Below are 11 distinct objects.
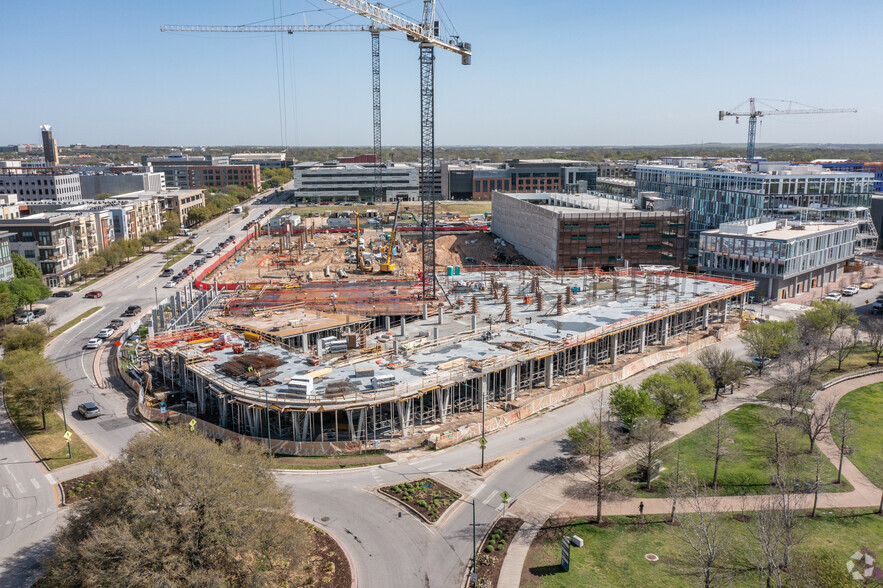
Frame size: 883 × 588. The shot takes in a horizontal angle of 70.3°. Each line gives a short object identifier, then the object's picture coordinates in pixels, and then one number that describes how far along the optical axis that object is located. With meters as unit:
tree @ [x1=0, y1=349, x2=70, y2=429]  48.44
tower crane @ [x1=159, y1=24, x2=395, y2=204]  178.62
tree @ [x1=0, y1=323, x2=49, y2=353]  61.81
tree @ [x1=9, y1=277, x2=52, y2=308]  79.50
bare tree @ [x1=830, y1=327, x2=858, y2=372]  62.83
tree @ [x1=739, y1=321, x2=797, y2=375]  60.78
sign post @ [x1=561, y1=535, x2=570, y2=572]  31.71
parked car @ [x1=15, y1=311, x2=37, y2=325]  79.07
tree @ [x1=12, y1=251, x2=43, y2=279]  87.12
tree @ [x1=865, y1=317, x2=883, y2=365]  64.75
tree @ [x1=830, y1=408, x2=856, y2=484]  41.00
